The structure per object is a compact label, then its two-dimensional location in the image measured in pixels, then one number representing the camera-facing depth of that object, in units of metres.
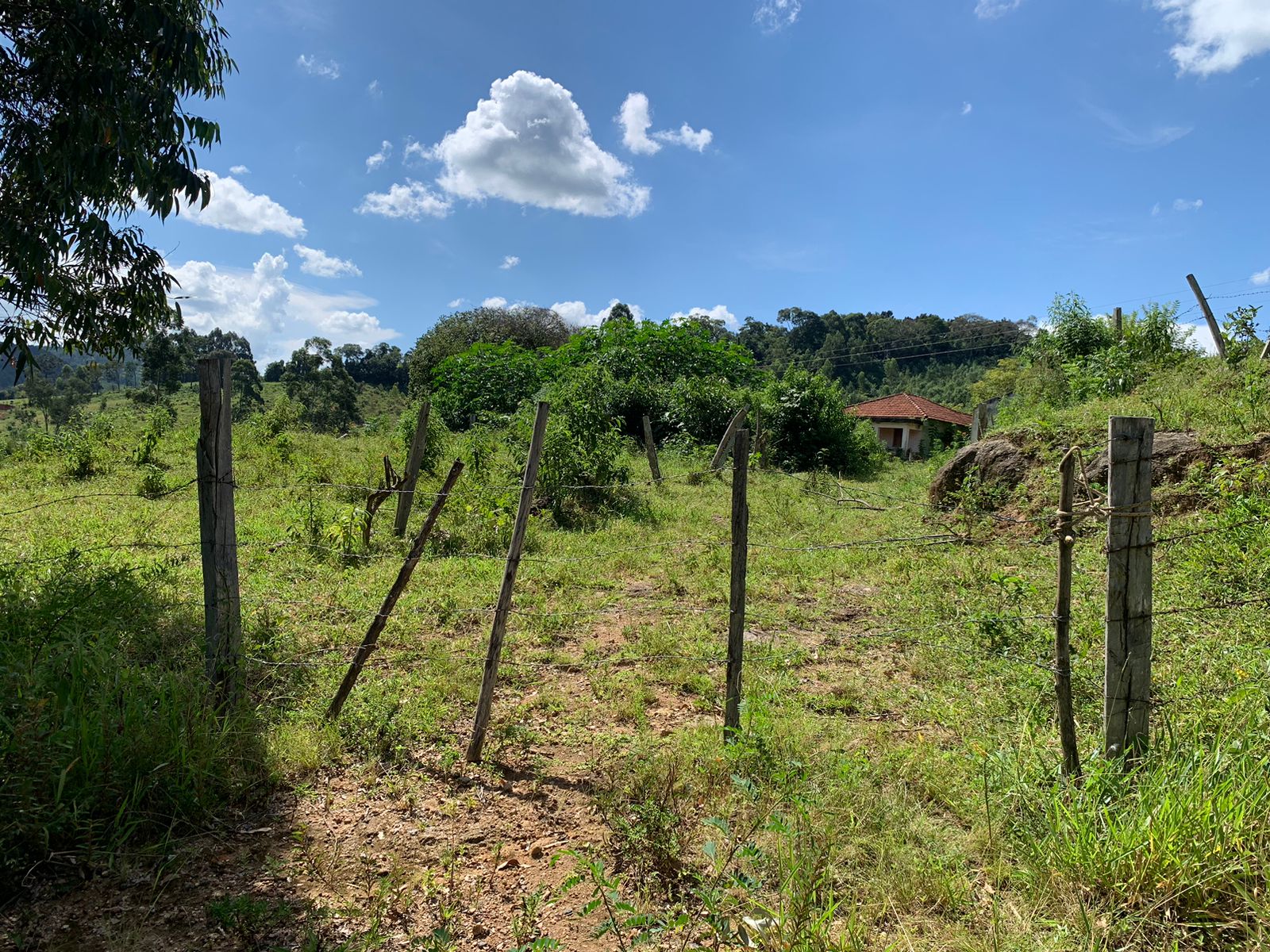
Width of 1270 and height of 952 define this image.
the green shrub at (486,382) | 25.00
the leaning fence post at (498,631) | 3.70
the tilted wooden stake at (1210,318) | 12.80
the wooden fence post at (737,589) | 3.53
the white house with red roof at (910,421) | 32.66
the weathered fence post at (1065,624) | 2.80
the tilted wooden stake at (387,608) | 3.75
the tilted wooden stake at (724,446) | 15.54
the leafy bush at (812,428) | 19.64
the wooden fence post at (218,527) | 3.45
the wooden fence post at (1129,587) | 2.71
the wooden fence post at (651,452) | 13.98
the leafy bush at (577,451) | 10.12
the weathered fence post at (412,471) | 8.23
